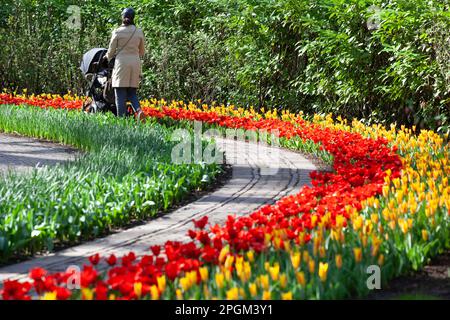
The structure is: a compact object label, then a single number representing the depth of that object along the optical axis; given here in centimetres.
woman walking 1779
